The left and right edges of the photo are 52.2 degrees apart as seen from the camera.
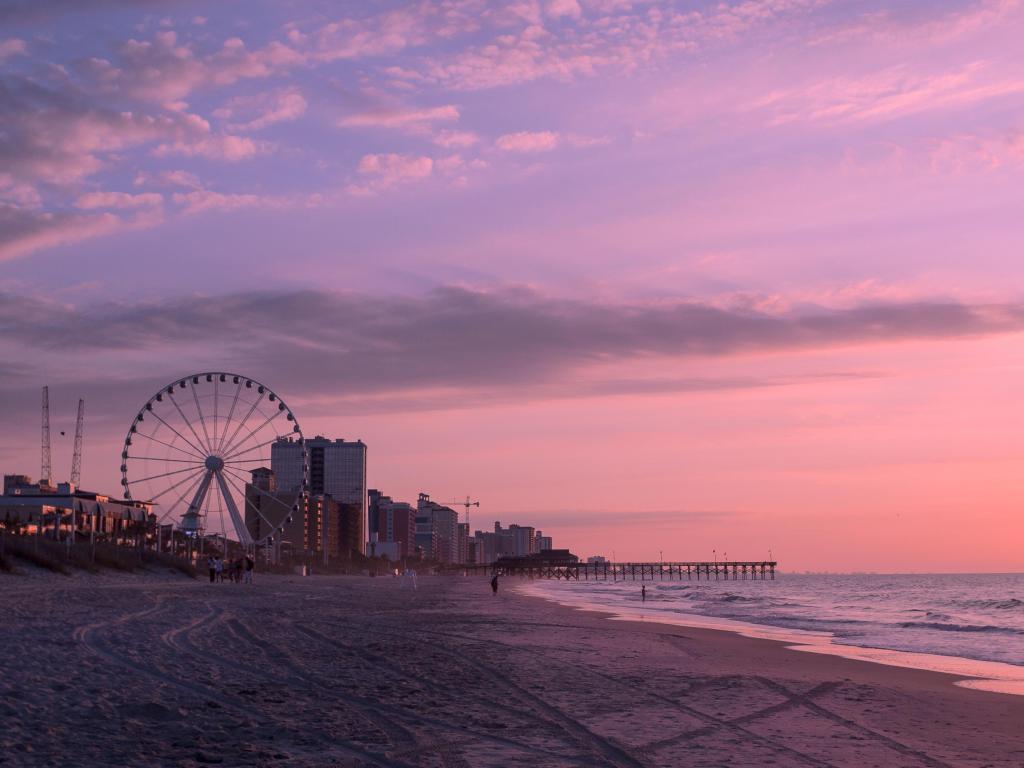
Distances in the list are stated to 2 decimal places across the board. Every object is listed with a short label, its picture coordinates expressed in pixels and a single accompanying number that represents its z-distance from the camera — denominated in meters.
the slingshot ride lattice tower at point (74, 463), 171.50
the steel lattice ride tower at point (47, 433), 159.89
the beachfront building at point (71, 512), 115.81
